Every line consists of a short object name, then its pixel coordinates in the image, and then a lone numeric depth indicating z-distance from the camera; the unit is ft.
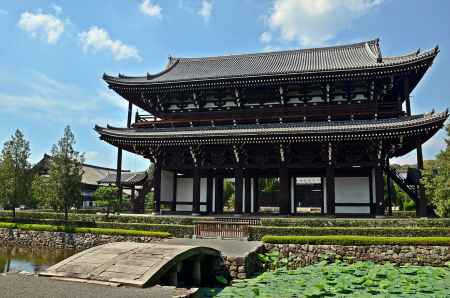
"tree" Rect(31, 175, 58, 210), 81.87
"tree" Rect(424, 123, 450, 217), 60.90
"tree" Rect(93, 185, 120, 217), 87.79
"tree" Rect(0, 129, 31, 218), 89.76
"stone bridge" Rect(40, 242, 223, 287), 36.91
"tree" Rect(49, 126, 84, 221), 82.12
